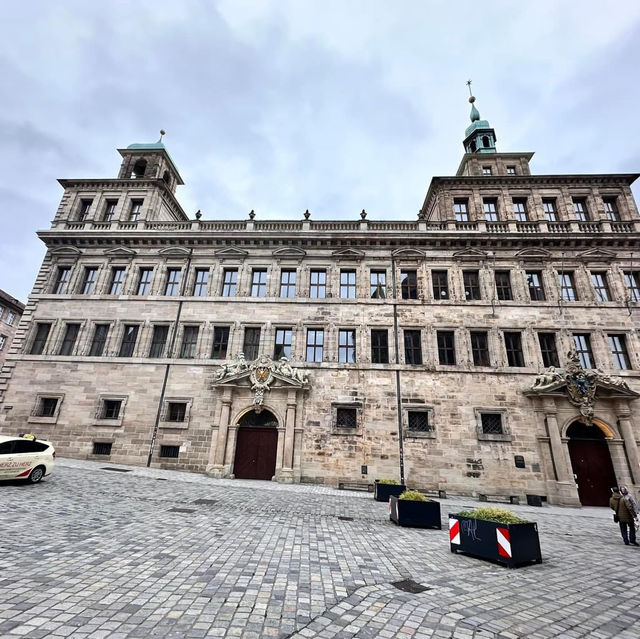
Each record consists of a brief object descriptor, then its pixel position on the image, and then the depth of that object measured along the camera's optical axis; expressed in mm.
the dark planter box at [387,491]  14297
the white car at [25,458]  11523
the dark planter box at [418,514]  10031
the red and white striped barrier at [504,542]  6926
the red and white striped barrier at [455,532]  7742
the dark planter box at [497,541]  6969
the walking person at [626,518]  9719
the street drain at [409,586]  5250
